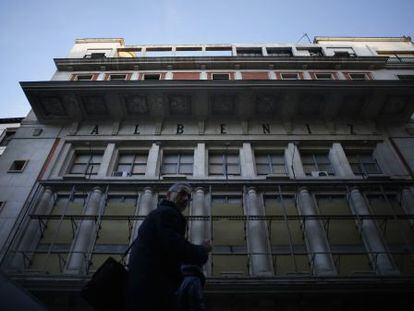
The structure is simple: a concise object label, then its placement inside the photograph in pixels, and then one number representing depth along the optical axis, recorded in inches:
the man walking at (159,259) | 133.1
